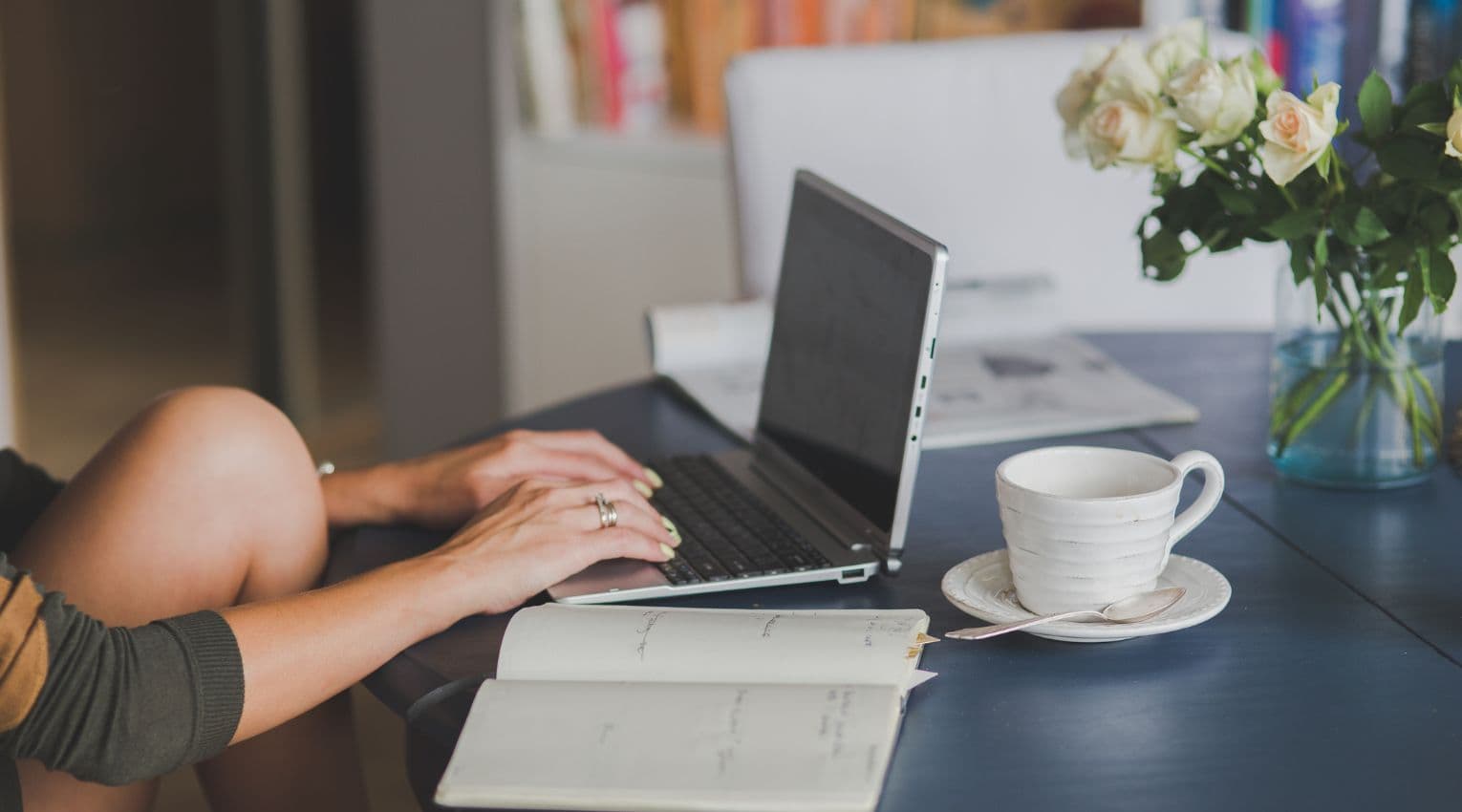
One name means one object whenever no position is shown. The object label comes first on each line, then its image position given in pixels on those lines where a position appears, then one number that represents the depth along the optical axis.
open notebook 1.39
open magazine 1.89
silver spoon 1.51
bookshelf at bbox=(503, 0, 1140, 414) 3.41
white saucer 1.52
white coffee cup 1.51
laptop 1.60
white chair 2.32
